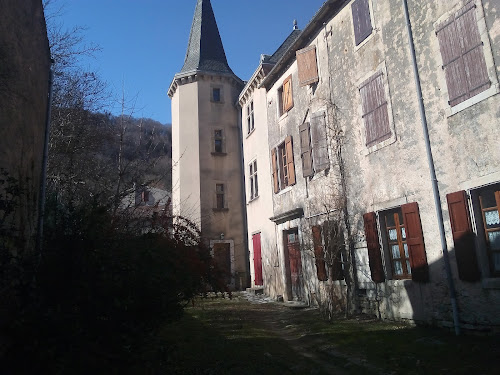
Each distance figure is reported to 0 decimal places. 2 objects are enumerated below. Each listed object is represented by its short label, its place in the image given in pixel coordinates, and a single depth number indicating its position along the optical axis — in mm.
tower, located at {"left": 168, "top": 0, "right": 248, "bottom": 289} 19156
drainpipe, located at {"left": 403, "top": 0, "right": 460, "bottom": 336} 7034
